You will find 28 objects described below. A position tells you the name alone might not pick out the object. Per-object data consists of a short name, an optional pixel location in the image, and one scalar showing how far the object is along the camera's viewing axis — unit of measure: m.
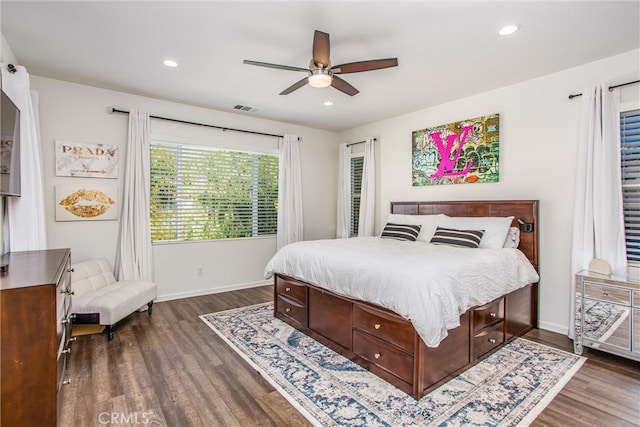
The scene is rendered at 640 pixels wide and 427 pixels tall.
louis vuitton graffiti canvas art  3.91
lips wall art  3.70
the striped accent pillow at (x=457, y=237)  3.36
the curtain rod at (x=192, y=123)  4.01
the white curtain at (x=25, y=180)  2.75
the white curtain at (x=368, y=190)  5.36
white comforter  2.13
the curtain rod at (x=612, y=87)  2.89
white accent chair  3.05
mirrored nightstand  2.55
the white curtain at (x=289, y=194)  5.39
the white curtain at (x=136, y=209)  4.04
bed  2.19
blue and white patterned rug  2.01
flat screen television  2.33
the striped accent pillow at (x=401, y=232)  4.03
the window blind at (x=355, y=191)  5.84
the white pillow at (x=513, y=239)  3.50
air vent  4.64
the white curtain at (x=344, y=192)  5.88
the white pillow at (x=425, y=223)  4.01
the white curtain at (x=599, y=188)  2.95
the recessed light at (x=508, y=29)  2.47
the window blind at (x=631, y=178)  2.94
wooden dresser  1.51
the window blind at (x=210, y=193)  4.46
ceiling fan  2.38
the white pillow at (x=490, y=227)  3.35
